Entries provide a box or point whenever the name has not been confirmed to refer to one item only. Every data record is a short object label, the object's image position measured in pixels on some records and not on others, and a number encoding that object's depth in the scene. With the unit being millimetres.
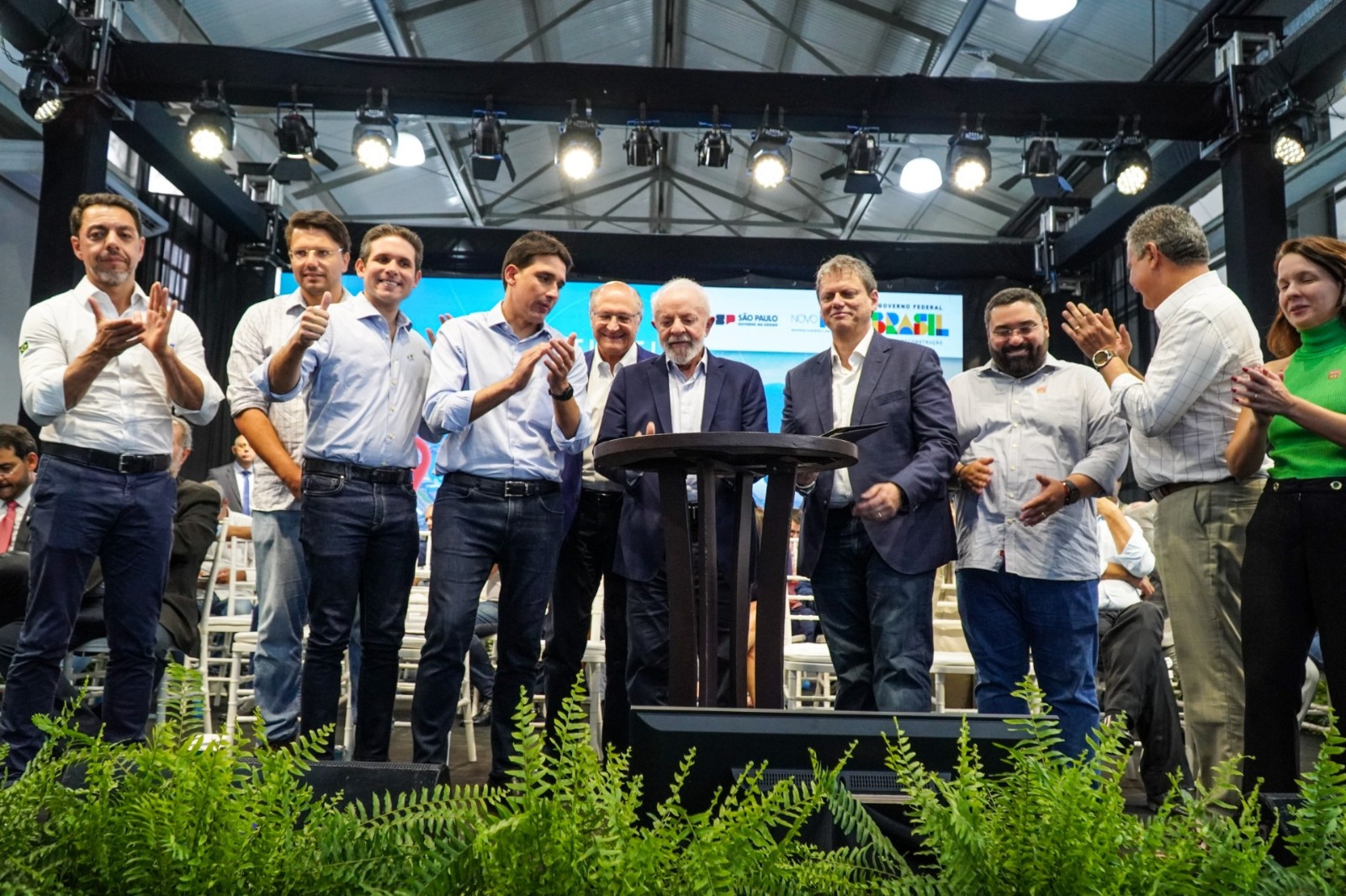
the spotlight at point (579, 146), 5770
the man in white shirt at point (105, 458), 2436
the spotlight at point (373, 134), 5719
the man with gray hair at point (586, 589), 2787
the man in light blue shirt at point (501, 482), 2469
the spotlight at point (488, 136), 5828
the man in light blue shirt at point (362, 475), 2438
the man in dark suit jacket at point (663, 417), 2570
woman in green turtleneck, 1931
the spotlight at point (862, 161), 6023
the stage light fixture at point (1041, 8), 4859
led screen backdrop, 8133
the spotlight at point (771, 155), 5898
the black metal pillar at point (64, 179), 5422
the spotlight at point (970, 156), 5844
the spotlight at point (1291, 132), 5281
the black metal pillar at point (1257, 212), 5605
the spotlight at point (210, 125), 5664
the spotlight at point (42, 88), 5031
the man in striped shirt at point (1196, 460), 2156
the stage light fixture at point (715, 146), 5926
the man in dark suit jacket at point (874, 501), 2416
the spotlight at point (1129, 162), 5863
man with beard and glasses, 2473
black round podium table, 2021
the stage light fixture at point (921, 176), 7012
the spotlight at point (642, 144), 5887
